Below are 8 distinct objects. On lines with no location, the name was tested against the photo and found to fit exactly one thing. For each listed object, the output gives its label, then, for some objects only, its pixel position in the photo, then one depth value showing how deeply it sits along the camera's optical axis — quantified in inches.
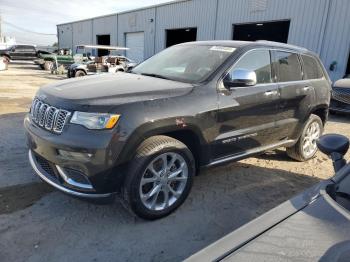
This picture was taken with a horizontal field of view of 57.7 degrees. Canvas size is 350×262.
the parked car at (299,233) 54.9
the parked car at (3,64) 843.4
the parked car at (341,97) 373.3
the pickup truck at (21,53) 1267.2
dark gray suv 109.7
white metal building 537.3
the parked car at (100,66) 699.4
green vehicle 977.1
